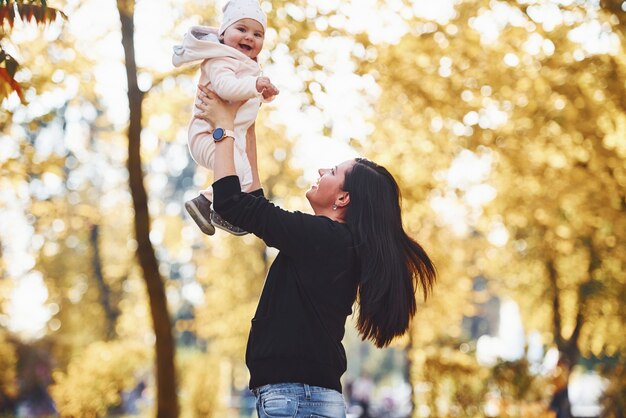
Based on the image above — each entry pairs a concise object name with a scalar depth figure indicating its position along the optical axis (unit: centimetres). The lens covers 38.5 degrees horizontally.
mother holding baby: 324
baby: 344
